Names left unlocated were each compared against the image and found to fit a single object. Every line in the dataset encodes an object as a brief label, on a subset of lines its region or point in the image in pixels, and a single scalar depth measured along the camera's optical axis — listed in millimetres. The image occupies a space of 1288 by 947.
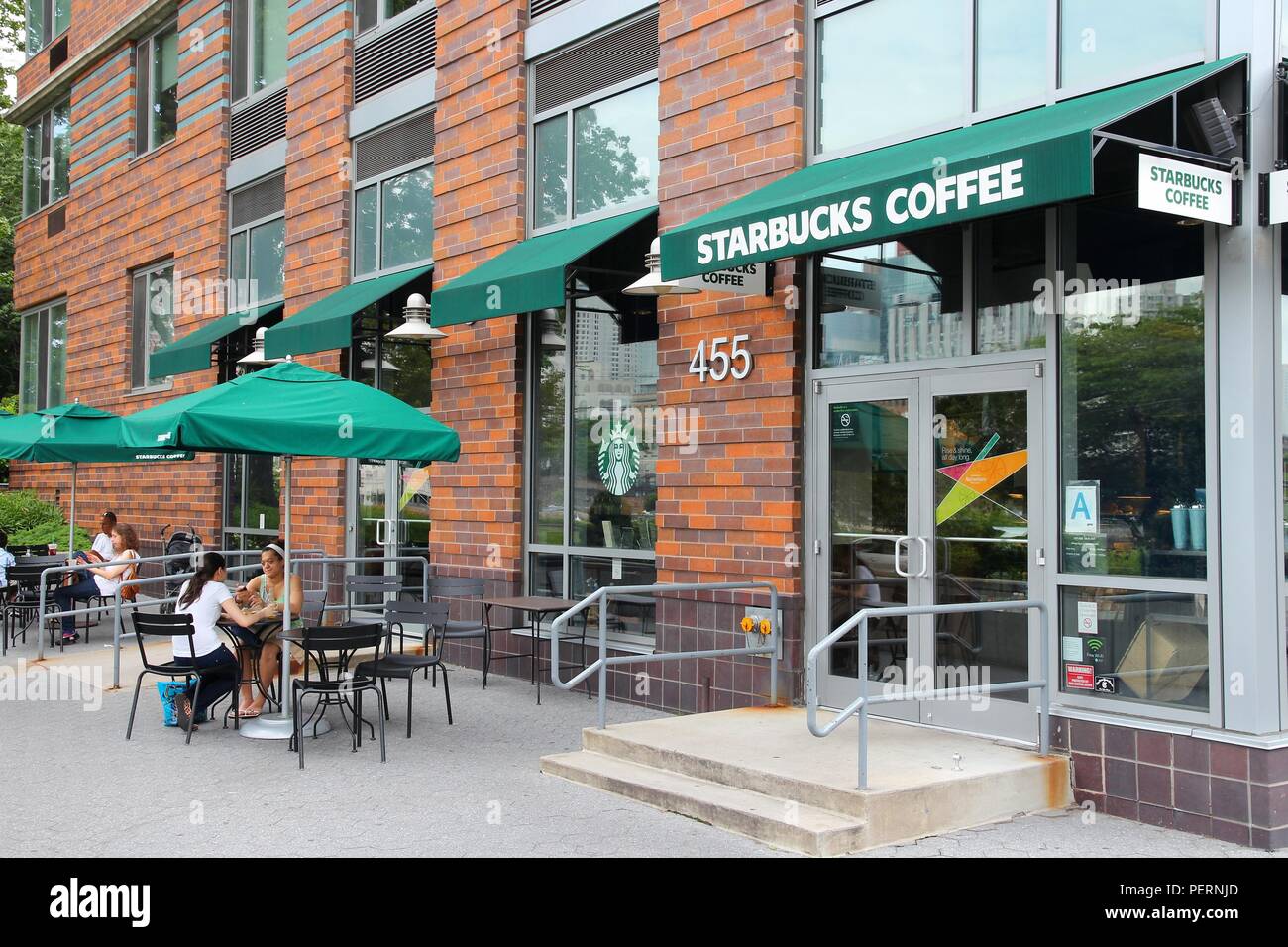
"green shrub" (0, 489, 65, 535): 21141
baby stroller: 17047
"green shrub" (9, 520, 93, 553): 20344
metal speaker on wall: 6230
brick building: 6297
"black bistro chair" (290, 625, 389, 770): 8008
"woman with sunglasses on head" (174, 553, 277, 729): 8859
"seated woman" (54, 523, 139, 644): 14055
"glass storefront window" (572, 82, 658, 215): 10453
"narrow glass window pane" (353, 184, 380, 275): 14047
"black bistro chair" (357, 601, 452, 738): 8586
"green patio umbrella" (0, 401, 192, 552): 13875
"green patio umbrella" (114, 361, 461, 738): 7809
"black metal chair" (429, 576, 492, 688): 10720
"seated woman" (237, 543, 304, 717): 9289
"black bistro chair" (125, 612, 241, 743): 8562
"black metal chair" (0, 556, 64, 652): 14008
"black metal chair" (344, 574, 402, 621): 11703
